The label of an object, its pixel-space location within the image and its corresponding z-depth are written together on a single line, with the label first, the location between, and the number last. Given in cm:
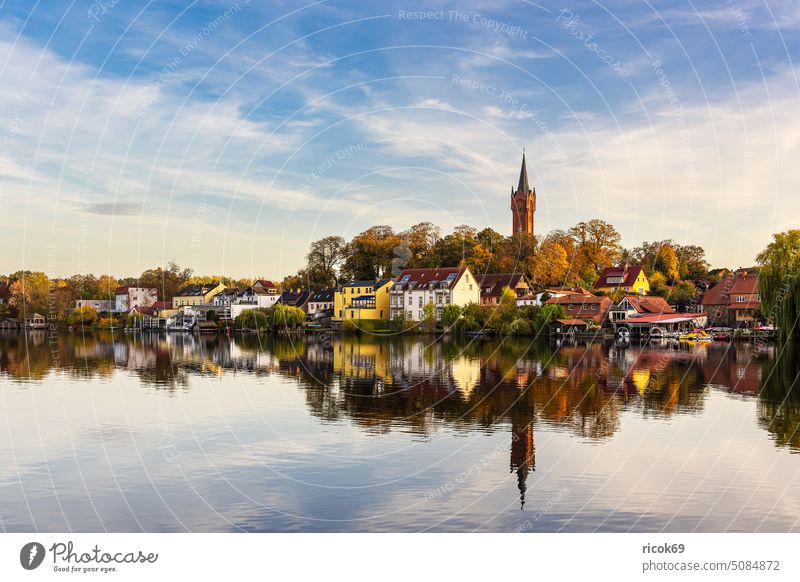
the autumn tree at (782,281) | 5603
